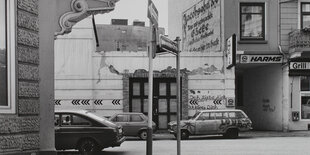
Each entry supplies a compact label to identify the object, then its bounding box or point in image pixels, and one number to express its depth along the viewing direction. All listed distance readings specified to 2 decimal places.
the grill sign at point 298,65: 25.58
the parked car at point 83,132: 14.73
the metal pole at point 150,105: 8.96
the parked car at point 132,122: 21.38
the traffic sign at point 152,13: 8.74
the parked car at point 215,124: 22.11
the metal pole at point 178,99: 9.64
